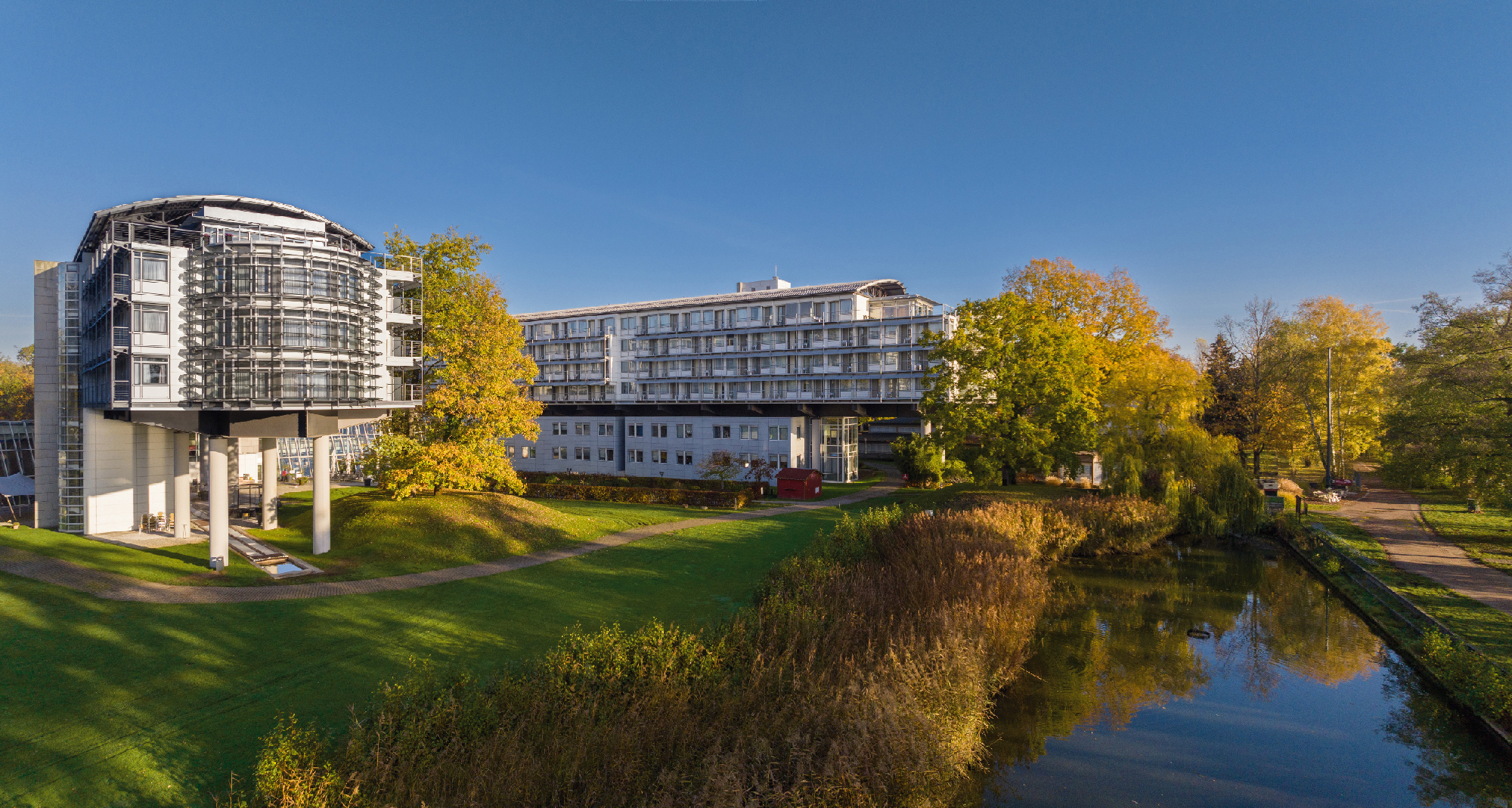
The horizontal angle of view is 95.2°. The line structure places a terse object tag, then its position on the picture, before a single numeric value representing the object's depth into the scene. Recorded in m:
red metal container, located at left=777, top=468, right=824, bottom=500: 45.06
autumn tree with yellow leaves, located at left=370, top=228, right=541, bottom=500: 30.11
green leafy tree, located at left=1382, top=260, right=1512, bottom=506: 26.47
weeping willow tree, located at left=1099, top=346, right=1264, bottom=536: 34.69
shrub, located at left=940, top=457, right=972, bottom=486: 37.22
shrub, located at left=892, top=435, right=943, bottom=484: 48.16
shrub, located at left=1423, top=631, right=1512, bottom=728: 14.41
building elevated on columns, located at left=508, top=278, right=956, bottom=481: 56.06
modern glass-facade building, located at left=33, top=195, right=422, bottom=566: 22.27
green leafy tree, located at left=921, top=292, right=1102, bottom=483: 36.38
